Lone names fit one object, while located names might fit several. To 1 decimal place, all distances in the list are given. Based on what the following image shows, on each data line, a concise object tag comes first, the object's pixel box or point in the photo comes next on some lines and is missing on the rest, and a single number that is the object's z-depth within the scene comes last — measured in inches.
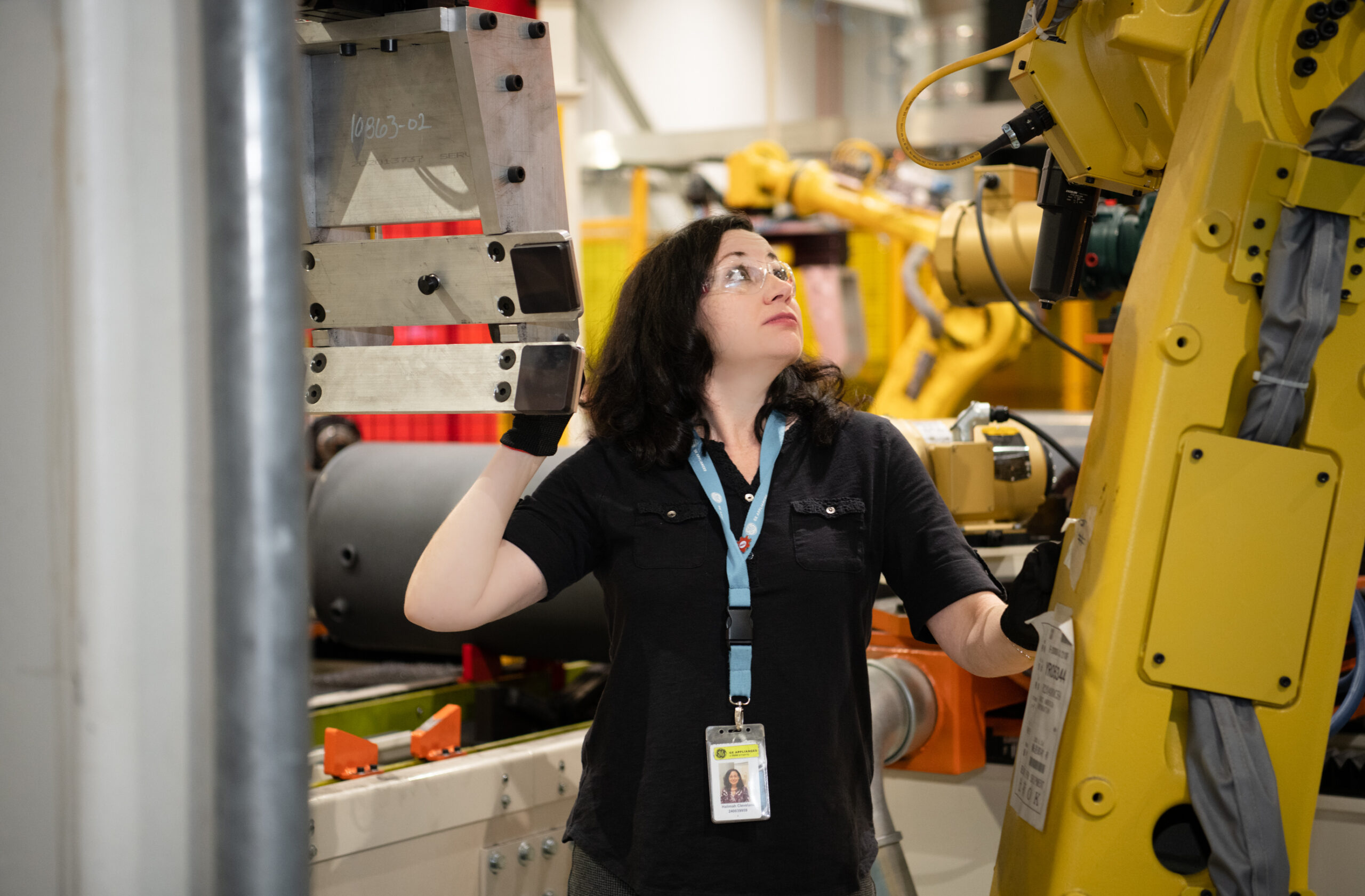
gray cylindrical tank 109.0
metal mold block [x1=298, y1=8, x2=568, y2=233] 57.3
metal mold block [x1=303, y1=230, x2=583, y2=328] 56.7
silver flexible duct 75.3
